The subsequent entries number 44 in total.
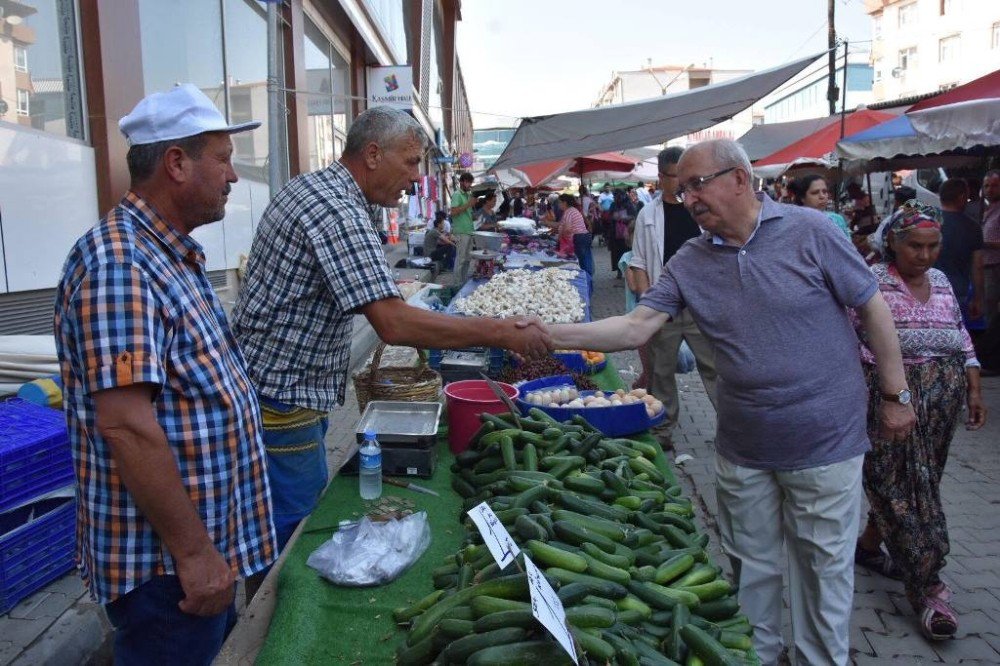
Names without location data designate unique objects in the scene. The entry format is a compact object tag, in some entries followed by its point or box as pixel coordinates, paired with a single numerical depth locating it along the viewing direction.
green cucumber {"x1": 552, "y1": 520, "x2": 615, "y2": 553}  2.35
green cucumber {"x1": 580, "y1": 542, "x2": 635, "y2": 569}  2.27
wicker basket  3.98
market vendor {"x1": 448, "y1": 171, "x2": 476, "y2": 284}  14.58
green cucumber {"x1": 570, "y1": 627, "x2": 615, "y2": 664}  1.79
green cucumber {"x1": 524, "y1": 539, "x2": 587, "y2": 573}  2.16
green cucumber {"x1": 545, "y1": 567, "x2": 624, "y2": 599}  2.08
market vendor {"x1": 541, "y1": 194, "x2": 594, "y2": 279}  15.09
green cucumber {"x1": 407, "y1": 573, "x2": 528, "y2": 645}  1.96
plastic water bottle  3.14
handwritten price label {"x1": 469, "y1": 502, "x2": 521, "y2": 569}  1.96
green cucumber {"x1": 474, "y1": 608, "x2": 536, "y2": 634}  1.85
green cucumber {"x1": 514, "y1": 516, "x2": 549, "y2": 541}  2.32
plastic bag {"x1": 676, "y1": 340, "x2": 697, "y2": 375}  6.80
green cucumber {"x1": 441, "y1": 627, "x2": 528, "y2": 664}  1.81
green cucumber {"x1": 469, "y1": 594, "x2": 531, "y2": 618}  1.91
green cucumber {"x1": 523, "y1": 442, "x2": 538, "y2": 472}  3.02
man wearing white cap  1.79
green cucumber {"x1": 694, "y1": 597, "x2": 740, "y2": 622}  2.28
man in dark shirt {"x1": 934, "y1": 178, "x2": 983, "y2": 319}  7.98
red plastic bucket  3.75
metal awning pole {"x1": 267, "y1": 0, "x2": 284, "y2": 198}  7.40
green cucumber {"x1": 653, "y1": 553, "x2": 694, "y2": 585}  2.34
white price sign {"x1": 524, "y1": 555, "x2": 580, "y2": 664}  1.61
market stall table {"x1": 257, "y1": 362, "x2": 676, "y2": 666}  2.22
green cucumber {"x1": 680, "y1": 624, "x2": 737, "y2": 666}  1.92
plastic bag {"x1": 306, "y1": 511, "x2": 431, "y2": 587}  2.51
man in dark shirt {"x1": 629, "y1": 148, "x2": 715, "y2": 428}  5.96
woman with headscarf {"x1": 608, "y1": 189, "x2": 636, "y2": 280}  19.53
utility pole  23.88
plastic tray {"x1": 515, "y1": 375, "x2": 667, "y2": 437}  4.00
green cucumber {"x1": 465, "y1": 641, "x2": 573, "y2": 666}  1.75
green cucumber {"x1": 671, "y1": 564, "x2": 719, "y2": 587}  2.36
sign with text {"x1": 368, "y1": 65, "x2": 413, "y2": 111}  18.11
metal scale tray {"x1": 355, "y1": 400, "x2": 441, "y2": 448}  3.39
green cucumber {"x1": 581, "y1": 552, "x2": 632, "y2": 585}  2.19
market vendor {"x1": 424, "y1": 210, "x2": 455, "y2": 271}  16.85
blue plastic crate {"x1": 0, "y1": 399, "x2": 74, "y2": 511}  3.52
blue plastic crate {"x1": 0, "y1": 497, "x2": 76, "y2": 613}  3.51
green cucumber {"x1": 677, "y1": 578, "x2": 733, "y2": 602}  2.32
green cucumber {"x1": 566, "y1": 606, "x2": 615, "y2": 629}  1.88
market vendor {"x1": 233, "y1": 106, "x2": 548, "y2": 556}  2.63
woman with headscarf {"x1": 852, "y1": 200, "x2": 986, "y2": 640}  3.76
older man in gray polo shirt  2.84
